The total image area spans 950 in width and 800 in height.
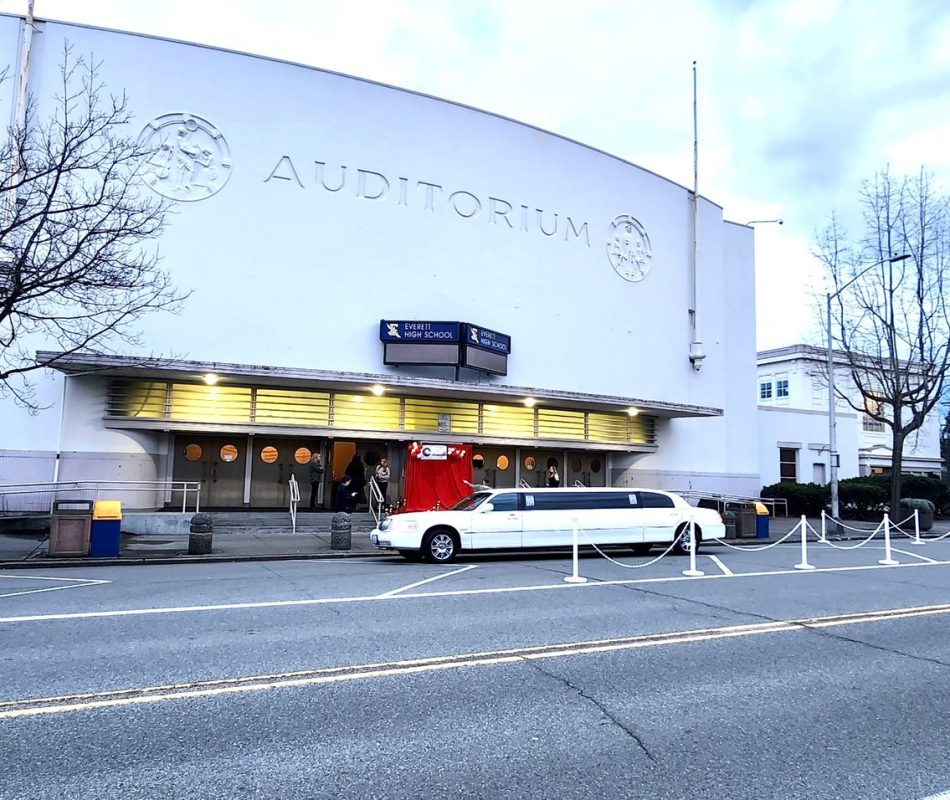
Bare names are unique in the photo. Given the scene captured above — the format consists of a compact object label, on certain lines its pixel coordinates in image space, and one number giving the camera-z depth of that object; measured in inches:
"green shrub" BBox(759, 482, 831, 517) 1080.8
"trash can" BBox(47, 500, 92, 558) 518.0
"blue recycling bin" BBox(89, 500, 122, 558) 528.4
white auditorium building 748.0
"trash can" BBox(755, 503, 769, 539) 803.1
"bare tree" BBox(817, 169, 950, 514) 937.5
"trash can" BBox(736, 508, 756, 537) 792.9
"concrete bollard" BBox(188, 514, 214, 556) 561.9
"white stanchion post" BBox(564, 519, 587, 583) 422.3
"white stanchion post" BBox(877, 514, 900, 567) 539.8
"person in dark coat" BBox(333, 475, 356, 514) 812.0
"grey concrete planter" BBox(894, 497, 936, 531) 965.8
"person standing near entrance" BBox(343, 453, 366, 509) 847.1
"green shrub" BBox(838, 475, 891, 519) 1061.8
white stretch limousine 523.5
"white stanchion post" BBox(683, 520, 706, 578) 456.6
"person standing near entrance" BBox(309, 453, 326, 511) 821.2
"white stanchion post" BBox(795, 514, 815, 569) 508.4
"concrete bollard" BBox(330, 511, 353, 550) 605.3
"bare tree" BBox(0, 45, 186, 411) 492.7
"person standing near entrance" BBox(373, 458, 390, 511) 822.5
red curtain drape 751.1
